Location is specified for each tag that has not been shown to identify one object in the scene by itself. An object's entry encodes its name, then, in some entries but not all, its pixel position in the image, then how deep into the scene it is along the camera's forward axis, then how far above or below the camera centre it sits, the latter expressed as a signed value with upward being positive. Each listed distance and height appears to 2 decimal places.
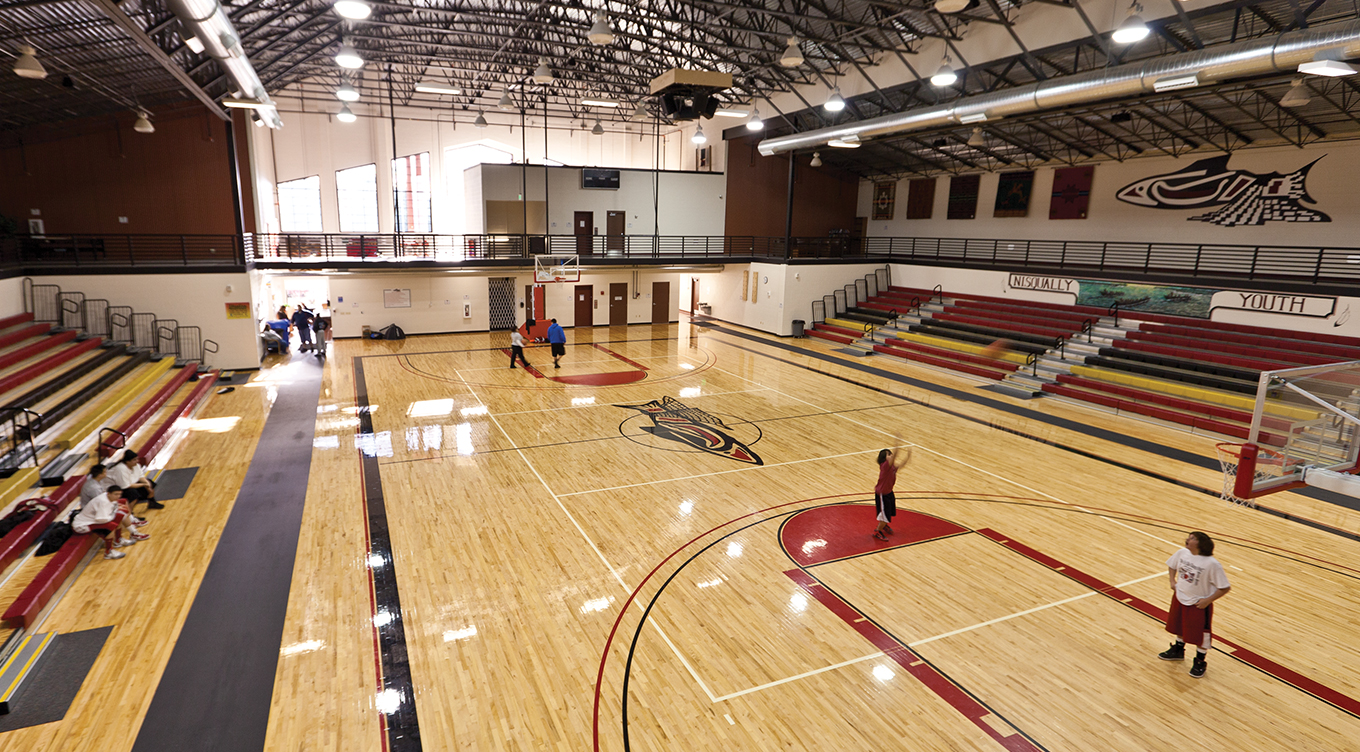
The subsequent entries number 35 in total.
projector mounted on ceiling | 13.85 +3.44
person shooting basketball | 8.68 -3.04
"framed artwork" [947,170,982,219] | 26.55 +2.56
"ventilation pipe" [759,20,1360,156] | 10.01 +3.38
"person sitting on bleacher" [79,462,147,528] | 8.19 -2.96
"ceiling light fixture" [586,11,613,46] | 12.03 +3.84
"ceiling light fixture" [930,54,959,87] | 13.99 +3.79
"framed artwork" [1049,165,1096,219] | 22.91 +2.47
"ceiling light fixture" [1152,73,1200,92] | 11.56 +3.17
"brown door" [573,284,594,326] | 27.14 -2.13
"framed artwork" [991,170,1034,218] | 24.62 +2.53
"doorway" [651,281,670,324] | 28.62 -2.04
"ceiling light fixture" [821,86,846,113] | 16.58 +3.77
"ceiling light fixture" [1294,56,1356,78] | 9.46 +2.86
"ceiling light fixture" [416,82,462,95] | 20.12 +4.73
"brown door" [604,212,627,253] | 27.42 +0.89
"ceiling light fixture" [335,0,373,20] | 9.78 +3.43
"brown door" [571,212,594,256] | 26.98 +0.88
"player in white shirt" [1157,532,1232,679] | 6.00 -2.86
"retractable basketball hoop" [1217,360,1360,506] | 6.82 -1.69
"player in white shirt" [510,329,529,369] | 19.41 -2.68
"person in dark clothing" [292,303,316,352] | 21.41 -2.51
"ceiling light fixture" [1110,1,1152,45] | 11.07 +3.84
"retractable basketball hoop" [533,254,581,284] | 22.83 -0.62
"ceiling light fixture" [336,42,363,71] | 13.01 +3.57
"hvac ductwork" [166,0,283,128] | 9.59 +3.20
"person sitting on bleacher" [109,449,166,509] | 8.97 -3.24
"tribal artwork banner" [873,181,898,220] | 29.91 +2.67
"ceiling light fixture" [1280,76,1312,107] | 12.61 +3.24
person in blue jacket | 18.98 -2.49
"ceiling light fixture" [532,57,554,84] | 16.45 +4.27
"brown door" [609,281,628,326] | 27.69 -2.10
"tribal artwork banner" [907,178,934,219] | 28.22 +2.59
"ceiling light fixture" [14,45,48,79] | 10.48 +2.63
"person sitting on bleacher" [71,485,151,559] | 8.02 -3.36
